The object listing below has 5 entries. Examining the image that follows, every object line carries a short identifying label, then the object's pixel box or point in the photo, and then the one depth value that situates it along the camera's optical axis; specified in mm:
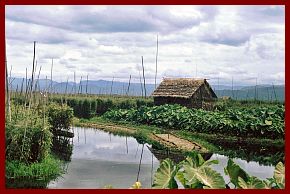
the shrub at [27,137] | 8516
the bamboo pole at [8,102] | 8211
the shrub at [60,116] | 14643
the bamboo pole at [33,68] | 8670
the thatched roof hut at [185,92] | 23422
